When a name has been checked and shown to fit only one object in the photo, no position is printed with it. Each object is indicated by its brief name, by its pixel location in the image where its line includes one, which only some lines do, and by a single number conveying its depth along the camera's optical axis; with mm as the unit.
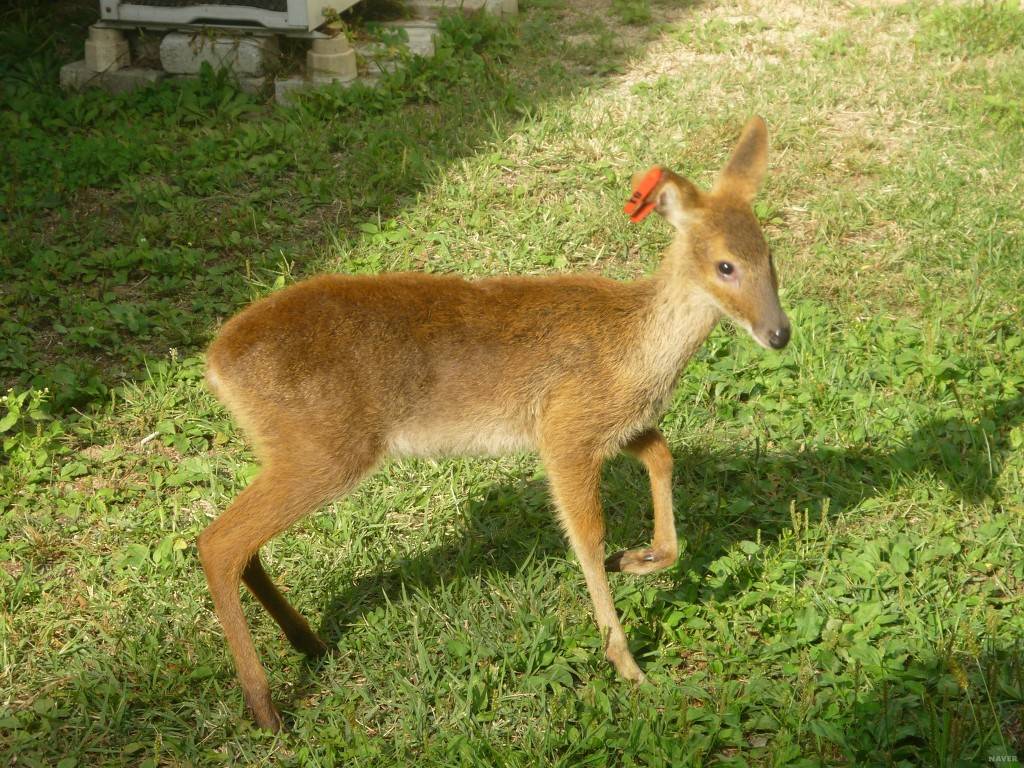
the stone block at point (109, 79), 7422
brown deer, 3564
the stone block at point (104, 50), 7430
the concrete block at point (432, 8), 8336
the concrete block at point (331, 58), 7336
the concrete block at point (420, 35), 7859
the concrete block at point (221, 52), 7367
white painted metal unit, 7186
